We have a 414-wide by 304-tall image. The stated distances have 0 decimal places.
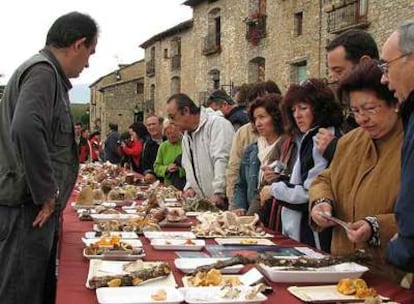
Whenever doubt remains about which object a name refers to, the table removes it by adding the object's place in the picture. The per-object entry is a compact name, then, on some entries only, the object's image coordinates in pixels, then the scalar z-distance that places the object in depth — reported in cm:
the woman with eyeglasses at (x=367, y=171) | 257
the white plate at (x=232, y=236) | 328
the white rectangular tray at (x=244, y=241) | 310
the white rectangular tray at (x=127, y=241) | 291
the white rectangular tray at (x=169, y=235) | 319
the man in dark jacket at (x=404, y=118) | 190
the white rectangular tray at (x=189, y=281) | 220
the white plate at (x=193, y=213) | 417
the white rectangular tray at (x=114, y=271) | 224
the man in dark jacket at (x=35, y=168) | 276
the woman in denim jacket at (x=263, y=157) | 395
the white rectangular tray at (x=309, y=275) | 226
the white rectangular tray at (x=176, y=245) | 294
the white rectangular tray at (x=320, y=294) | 204
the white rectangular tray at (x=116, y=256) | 266
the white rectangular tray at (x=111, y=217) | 375
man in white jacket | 507
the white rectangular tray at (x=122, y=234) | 318
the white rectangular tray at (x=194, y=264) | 240
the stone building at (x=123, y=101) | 3350
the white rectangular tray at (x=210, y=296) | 197
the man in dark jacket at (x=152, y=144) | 814
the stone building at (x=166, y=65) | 2445
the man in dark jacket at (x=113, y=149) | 1067
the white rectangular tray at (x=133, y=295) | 197
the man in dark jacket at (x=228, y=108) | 576
